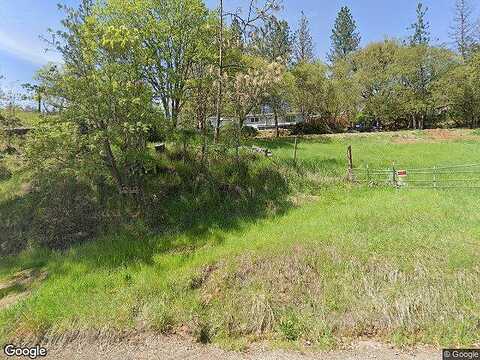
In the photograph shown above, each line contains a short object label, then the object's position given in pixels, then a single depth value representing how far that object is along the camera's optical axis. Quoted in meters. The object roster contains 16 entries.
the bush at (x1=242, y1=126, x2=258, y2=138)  32.19
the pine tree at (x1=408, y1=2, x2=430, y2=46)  47.81
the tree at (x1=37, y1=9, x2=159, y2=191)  8.33
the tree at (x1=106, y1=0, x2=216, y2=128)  15.38
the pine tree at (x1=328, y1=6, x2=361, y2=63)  54.44
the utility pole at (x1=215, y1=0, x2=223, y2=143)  11.63
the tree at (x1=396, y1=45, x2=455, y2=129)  38.25
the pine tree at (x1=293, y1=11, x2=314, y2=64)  44.91
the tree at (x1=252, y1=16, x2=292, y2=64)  11.95
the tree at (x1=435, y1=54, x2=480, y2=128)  34.69
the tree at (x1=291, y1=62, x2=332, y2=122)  34.06
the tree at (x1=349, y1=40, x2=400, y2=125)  39.09
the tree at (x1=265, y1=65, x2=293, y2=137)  32.19
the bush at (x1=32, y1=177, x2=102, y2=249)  9.70
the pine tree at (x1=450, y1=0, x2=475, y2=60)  45.01
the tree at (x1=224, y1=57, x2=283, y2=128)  11.09
